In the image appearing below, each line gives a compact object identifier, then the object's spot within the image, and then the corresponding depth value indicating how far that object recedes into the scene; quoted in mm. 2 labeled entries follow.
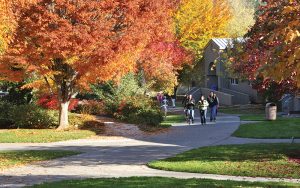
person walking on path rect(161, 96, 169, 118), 33156
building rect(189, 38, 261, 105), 44969
